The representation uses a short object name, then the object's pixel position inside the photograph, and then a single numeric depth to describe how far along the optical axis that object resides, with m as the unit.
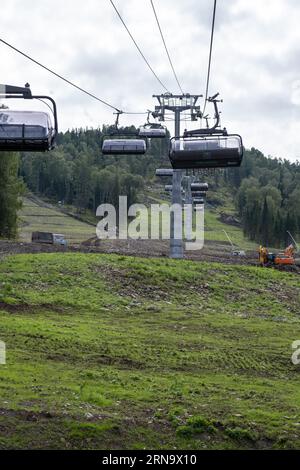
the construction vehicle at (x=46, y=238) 57.25
